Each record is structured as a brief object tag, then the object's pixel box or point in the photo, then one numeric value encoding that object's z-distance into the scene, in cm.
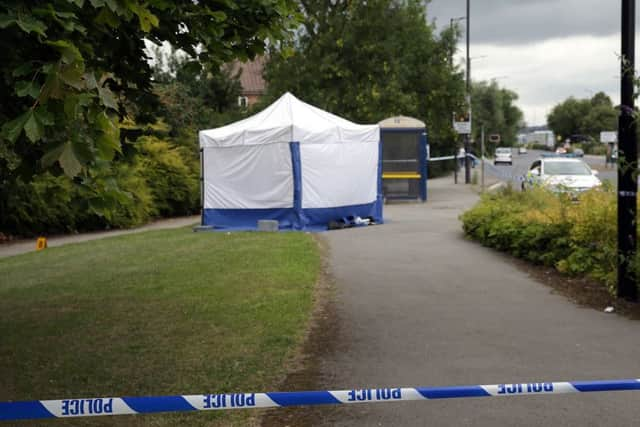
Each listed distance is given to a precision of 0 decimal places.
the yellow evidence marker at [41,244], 1660
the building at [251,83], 7288
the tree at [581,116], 11856
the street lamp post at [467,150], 3888
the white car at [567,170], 2398
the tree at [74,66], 342
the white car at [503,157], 7031
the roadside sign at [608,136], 5044
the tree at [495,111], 10119
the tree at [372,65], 3056
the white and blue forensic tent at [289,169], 1891
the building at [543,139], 12775
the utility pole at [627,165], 838
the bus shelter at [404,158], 2656
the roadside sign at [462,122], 3241
